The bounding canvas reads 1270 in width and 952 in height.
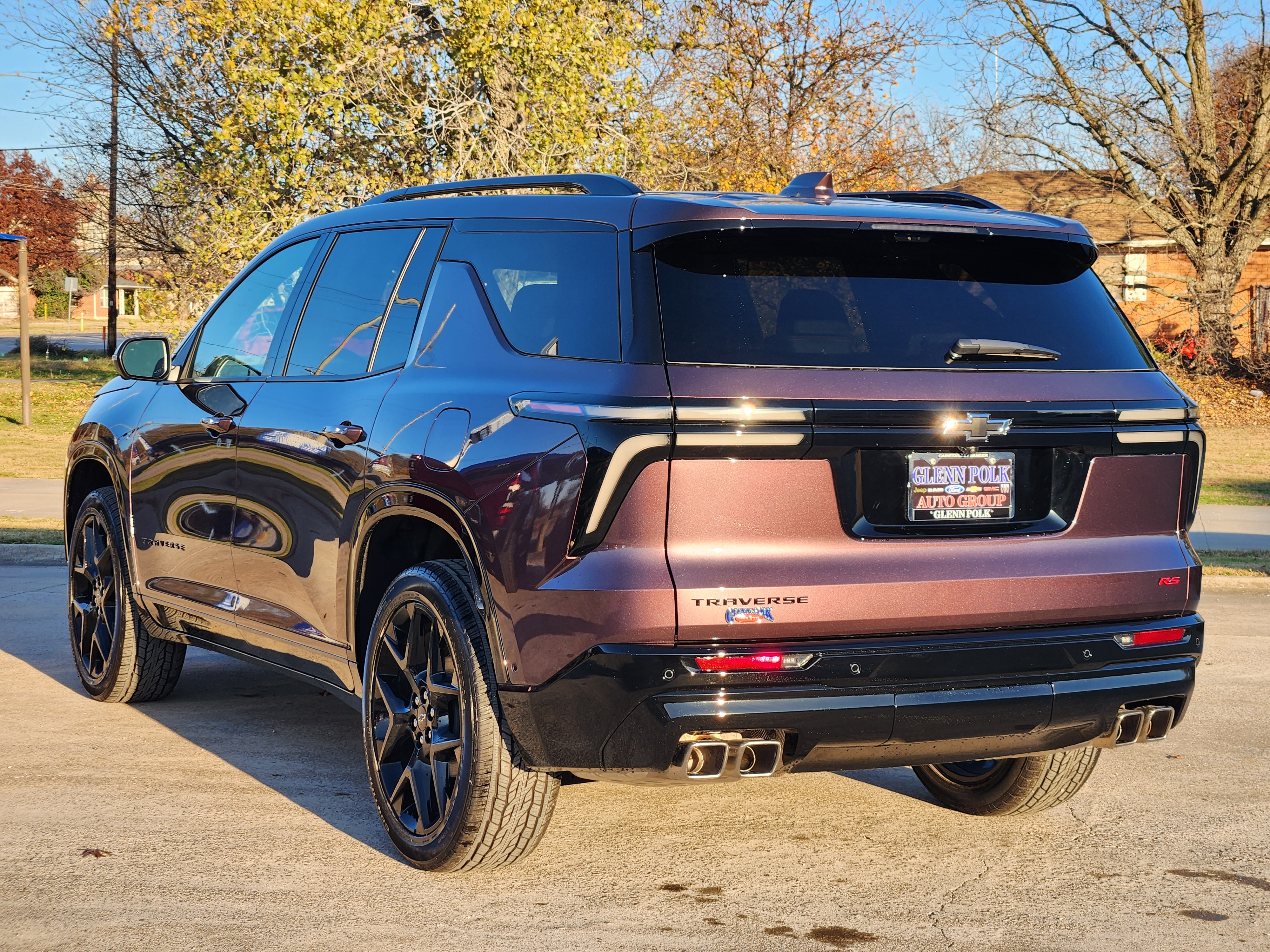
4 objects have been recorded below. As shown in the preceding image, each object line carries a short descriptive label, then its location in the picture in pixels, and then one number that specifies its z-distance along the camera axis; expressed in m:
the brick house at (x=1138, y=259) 33.50
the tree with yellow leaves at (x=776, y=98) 23.02
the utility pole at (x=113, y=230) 24.58
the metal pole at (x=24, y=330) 21.86
